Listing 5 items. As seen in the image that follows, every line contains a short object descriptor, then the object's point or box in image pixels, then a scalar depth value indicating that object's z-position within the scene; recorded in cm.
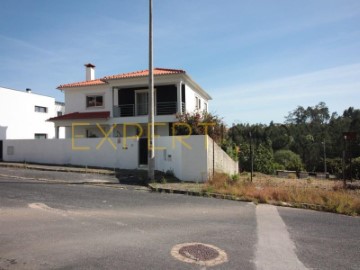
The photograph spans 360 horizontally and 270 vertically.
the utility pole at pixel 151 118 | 1512
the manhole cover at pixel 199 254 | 532
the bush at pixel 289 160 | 3117
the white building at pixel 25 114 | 3078
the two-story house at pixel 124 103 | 2438
